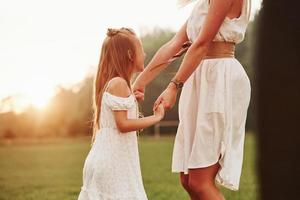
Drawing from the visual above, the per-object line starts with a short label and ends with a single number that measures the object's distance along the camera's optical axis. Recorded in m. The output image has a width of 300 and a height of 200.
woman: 3.68
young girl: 3.97
